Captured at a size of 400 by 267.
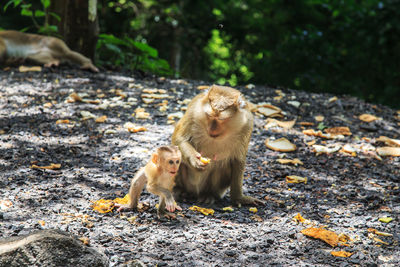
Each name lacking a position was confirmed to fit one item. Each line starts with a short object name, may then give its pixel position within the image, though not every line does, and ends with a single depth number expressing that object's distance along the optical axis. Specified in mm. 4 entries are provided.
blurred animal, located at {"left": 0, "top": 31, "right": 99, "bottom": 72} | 15602
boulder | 5141
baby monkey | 6801
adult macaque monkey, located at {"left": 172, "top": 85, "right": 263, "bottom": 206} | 7320
